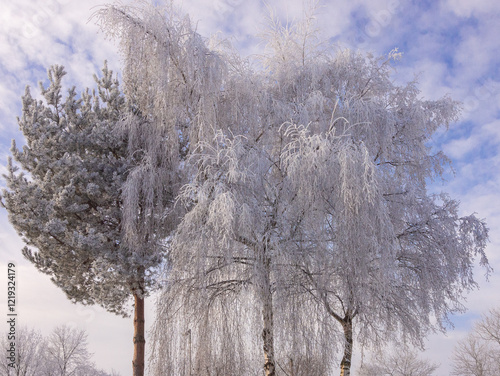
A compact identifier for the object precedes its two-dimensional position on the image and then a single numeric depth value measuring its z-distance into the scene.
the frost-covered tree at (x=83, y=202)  9.88
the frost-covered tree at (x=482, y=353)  22.38
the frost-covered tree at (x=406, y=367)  24.89
